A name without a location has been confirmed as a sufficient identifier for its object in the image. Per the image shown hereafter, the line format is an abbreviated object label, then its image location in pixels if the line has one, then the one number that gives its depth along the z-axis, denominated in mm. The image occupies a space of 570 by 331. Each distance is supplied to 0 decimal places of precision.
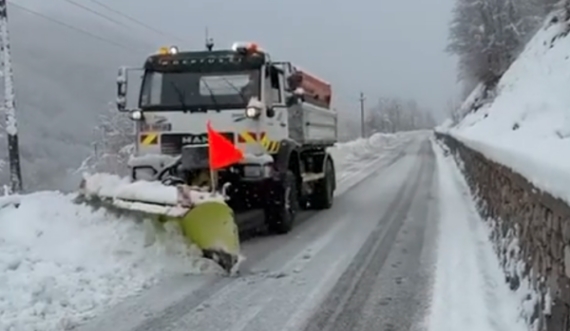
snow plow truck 9867
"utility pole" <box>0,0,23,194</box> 16641
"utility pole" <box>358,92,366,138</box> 87425
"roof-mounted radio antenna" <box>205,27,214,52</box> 11144
